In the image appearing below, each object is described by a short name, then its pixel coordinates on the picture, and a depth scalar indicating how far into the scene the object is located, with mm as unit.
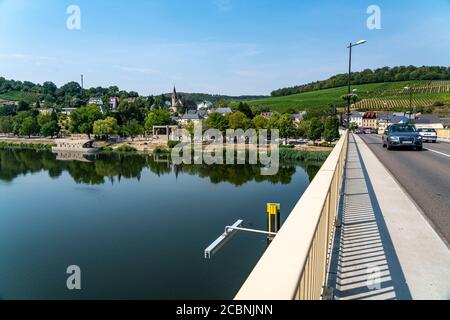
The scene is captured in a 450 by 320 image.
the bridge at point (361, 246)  1536
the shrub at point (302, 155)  48269
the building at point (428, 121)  53278
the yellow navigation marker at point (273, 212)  13859
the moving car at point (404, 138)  13851
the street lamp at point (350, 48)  14965
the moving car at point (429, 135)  21578
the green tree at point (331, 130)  57156
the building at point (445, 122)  55788
